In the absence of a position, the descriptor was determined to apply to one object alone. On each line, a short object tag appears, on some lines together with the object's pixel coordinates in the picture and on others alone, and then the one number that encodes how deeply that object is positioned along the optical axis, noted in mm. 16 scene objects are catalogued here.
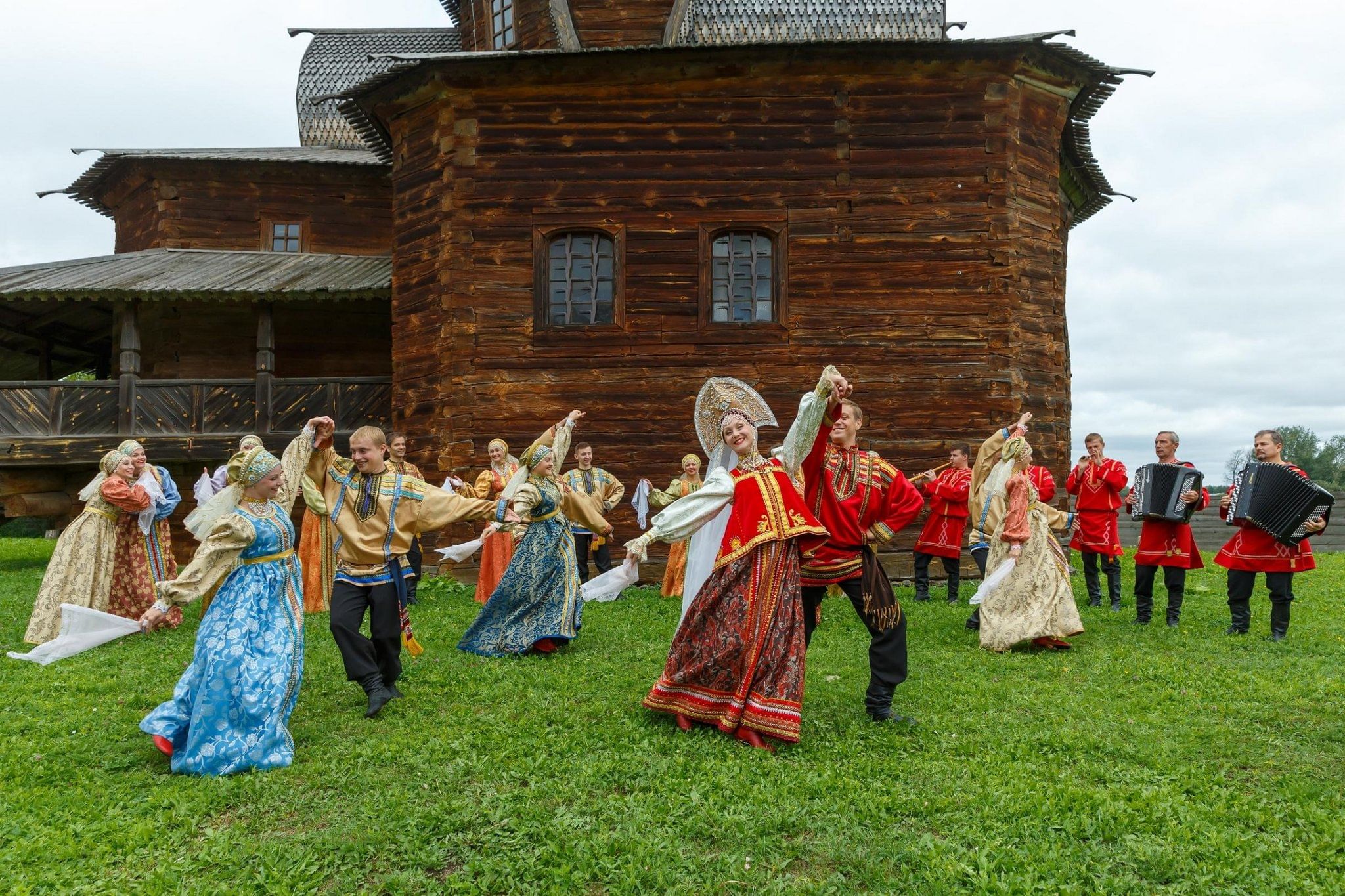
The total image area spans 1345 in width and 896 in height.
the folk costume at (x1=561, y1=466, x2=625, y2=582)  11602
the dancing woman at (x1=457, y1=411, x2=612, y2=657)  7828
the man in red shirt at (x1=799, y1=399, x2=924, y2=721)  5496
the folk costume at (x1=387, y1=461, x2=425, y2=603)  10539
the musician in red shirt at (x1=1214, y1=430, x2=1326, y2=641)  8180
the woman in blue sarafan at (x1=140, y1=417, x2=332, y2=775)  4906
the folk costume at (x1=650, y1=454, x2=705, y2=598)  11609
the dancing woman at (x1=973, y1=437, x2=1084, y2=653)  8055
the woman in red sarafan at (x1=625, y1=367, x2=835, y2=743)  5176
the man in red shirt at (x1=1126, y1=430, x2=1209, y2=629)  9055
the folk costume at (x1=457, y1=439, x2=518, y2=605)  10414
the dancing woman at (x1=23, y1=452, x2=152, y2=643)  9141
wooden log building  12883
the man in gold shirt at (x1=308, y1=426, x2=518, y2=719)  5891
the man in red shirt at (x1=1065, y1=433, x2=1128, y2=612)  10422
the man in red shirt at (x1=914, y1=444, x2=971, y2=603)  11328
